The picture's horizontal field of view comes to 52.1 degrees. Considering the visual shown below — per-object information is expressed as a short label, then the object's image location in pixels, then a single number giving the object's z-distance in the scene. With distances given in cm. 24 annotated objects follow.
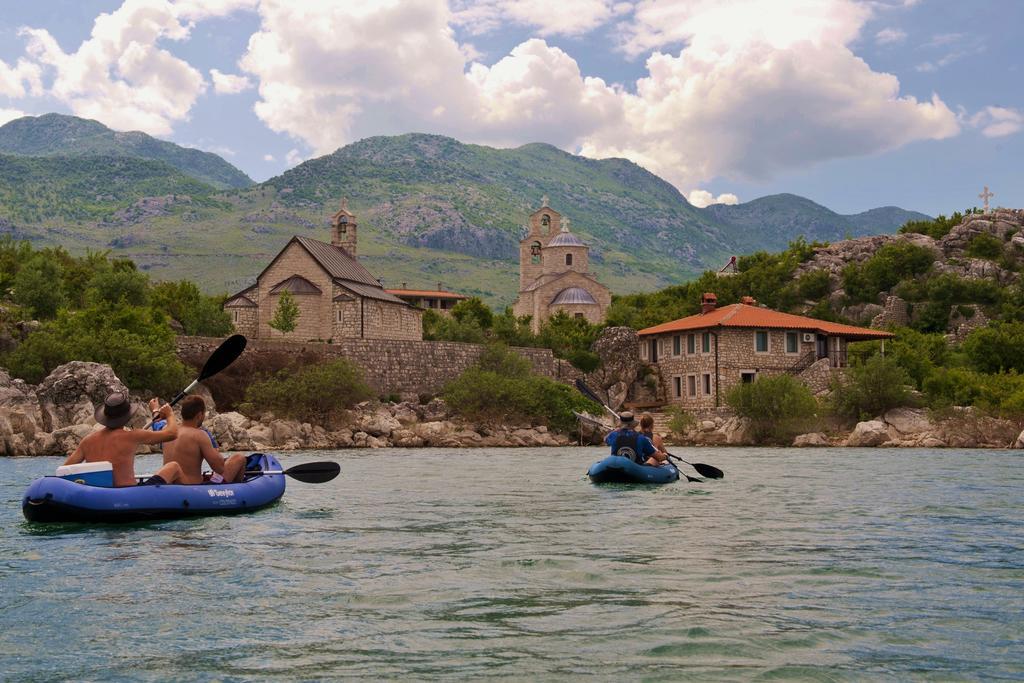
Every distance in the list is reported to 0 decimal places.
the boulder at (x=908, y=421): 4188
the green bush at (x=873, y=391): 4309
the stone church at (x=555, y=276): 7679
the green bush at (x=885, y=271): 6919
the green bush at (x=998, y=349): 4872
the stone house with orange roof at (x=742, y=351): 5188
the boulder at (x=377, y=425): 4388
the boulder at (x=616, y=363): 5603
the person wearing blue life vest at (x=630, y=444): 2100
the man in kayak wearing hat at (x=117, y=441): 1366
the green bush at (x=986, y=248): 7027
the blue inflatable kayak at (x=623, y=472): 2045
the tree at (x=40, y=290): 5003
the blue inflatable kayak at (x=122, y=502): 1333
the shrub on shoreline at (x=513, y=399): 4694
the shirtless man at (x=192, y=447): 1448
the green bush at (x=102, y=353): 4041
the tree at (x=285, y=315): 5612
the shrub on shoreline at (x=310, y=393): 4384
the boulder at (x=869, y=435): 4041
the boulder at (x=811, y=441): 4141
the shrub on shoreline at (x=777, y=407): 4259
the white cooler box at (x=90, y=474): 1366
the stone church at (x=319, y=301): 5812
